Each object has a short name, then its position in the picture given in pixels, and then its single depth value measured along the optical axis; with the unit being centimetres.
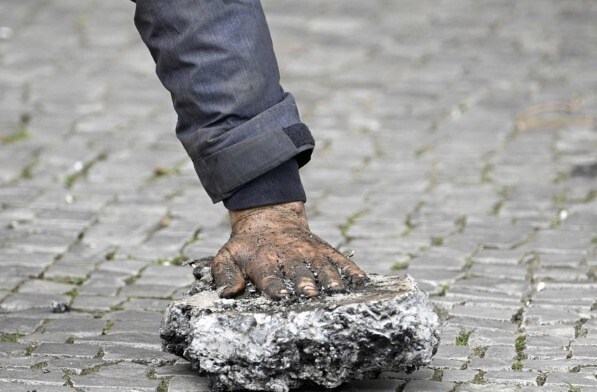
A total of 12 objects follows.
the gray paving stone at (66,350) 574
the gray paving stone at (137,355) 566
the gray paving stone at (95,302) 668
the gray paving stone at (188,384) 525
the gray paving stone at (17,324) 619
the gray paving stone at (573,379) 531
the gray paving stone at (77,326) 618
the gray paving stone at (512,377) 533
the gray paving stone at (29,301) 669
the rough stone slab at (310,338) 493
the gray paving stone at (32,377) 529
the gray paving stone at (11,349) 575
